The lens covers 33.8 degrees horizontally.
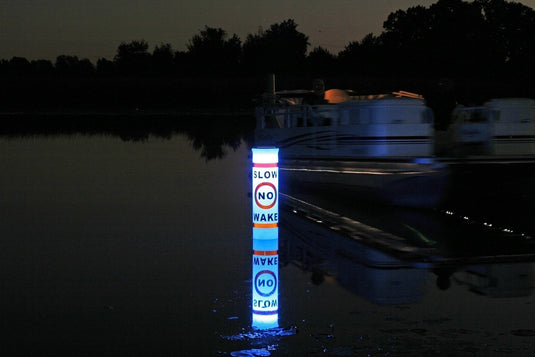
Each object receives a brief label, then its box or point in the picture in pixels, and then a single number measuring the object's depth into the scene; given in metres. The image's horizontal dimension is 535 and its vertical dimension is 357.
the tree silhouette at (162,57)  104.00
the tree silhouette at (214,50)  102.19
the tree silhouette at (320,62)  89.50
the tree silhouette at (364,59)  86.31
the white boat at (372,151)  15.95
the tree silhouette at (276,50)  95.00
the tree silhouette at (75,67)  99.62
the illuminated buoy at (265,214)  10.15
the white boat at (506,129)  17.88
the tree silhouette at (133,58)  103.19
